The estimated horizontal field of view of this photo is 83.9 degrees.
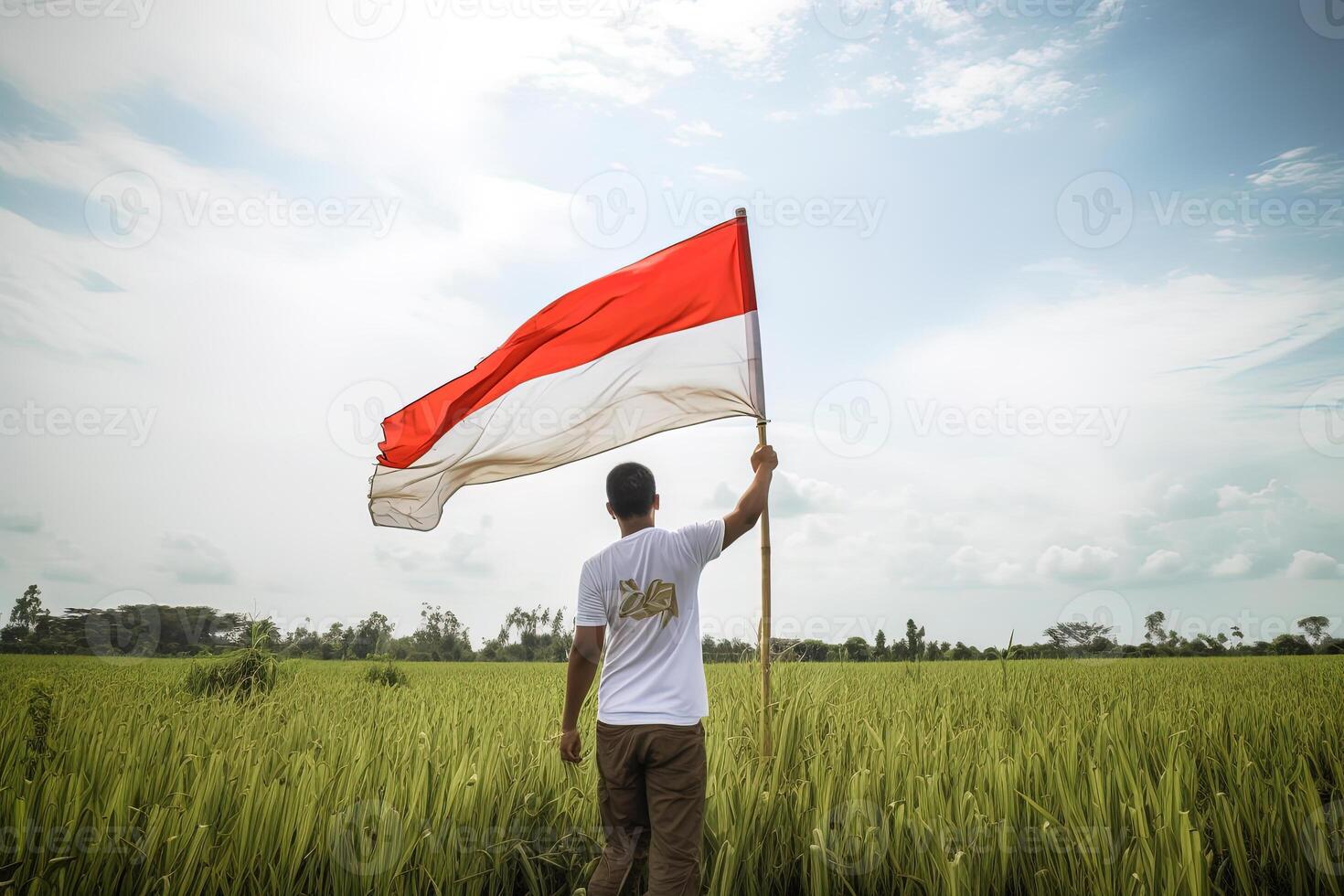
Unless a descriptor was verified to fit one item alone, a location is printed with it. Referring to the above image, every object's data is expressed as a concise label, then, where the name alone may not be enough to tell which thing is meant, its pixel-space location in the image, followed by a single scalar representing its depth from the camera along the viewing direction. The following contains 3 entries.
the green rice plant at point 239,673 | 10.22
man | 3.13
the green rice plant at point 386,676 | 12.88
